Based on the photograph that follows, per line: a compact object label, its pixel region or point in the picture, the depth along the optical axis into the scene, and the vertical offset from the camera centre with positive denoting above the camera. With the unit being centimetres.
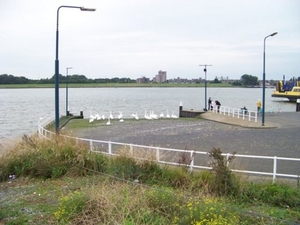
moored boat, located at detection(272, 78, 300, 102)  7303 +50
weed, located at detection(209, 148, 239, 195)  752 -207
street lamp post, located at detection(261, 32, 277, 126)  2231 +244
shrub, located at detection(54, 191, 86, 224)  590 -222
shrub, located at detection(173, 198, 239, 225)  526 -210
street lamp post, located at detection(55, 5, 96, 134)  1468 +12
